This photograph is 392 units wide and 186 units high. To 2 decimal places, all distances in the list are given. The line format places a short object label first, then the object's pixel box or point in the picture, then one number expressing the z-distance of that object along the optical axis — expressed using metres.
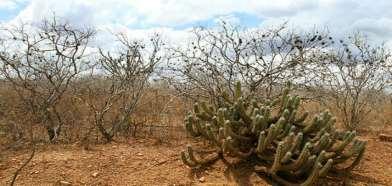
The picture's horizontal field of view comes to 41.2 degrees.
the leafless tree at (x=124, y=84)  8.59
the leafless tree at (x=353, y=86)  10.06
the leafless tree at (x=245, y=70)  8.98
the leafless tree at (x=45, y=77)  8.16
